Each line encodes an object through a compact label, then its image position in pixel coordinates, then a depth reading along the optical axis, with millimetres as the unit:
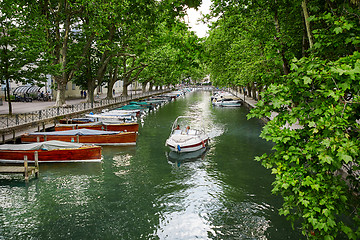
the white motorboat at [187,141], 19922
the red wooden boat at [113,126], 26500
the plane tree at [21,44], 25281
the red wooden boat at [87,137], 21516
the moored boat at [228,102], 52188
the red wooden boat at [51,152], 17656
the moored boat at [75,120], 28312
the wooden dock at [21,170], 15043
